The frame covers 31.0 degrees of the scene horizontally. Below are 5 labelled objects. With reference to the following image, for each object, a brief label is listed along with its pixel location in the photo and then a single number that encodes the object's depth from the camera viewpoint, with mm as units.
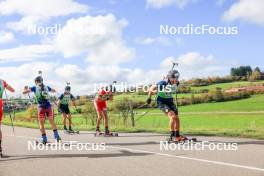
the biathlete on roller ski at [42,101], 14016
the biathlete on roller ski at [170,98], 13000
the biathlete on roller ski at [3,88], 12344
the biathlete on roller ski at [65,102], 20452
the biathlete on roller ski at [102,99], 18562
